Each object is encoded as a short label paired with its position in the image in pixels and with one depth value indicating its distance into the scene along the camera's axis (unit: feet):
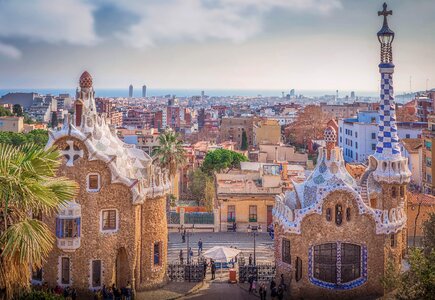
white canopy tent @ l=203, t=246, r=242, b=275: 105.81
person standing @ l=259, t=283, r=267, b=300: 93.61
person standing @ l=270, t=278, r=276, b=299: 94.27
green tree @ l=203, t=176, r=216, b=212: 161.99
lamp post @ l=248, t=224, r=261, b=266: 144.05
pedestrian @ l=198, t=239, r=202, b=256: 125.70
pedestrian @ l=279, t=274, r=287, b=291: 96.21
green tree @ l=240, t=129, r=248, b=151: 360.07
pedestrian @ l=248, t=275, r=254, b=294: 99.25
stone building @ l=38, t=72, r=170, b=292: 92.32
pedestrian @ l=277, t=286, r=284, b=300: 93.76
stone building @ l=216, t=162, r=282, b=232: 144.77
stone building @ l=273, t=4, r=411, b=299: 94.22
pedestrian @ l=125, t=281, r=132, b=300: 93.04
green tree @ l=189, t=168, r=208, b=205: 197.71
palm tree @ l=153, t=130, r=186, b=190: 157.28
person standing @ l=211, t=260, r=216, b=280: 107.55
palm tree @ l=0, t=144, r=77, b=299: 55.83
